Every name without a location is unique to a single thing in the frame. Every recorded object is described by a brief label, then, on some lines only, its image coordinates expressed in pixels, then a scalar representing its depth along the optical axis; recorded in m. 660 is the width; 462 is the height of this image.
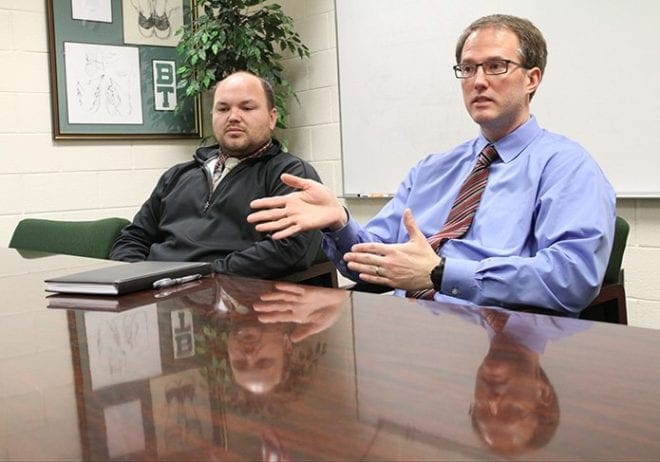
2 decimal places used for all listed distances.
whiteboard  2.67
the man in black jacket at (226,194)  2.53
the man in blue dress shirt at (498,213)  1.62
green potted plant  3.82
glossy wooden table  0.58
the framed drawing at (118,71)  3.77
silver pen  1.45
